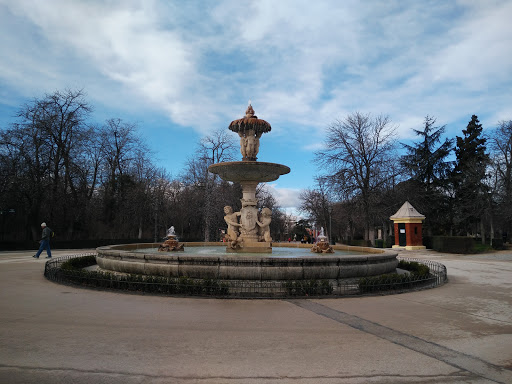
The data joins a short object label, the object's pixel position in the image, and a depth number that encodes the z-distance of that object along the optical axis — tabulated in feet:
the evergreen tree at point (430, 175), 142.41
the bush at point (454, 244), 95.94
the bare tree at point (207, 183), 120.06
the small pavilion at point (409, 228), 113.60
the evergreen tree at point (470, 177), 126.72
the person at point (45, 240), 56.70
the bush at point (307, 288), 28.25
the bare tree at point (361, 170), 119.14
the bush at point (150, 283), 27.99
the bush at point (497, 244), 105.19
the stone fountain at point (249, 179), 45.29
